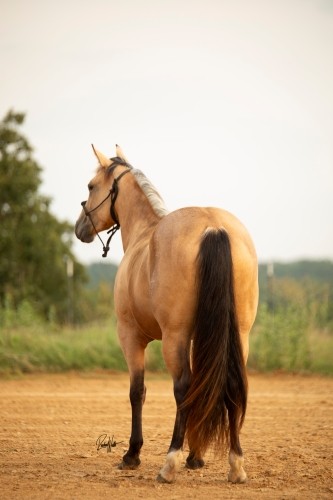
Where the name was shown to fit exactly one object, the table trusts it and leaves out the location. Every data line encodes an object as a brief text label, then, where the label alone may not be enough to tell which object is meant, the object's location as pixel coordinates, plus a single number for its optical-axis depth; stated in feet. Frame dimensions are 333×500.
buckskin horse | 35.32
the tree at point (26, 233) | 209.77
